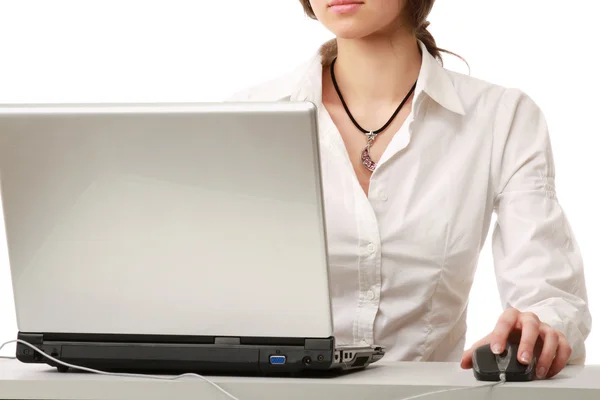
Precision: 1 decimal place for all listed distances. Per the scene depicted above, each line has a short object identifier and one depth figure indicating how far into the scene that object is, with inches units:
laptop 69.4
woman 94.3
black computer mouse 69.3
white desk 66.9
